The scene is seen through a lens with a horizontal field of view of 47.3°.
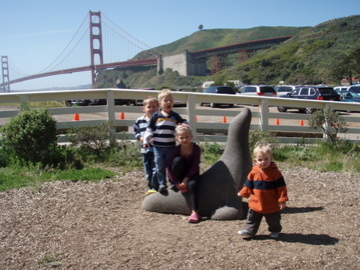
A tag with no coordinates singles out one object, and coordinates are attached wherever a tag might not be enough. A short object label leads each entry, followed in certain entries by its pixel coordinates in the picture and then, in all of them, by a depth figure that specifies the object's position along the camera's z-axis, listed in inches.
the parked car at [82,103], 940.1
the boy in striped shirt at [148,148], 196.4
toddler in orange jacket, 142.4
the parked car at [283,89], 1123.0
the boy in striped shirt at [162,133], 183.5
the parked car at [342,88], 1052.6
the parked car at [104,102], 906.4
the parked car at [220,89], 1013.3
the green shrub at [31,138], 251.8
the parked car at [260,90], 1032.0
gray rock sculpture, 168.6
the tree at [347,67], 1600.6
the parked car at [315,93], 850.1
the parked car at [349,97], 908.0
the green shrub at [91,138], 278.7
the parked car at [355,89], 1006.4
